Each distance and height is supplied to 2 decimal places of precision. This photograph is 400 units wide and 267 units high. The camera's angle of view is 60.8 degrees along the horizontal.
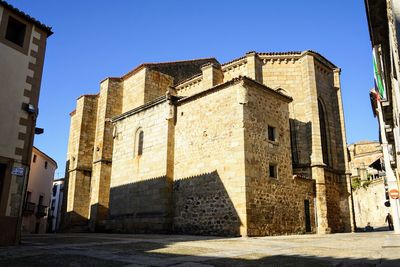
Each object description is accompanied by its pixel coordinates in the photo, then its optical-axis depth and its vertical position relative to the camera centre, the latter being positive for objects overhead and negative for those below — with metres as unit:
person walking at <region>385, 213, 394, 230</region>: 26.12 +0.18
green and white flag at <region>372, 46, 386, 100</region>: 10.15 +4.78
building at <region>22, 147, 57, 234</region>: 26.30 +2.30
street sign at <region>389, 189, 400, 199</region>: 13.62 +1.12
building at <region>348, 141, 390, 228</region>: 36.41 +3.40
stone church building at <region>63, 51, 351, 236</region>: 13.84 +3.06
